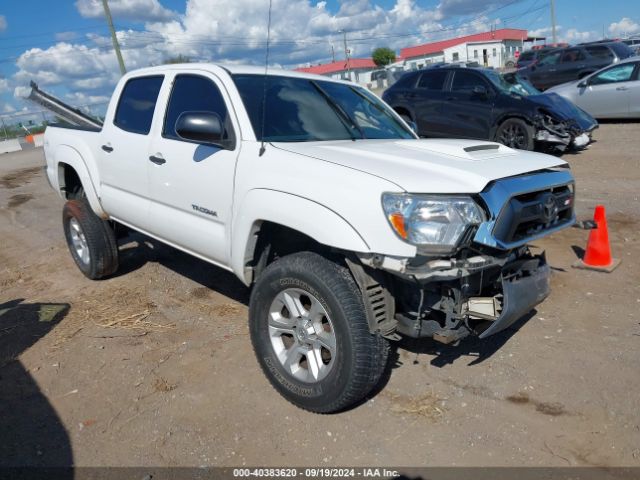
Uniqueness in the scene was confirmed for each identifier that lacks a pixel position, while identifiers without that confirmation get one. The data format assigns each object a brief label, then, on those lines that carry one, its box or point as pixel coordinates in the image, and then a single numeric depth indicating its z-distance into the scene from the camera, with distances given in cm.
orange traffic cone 485
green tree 8531
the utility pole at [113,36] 2673
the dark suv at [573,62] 1659
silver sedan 1232
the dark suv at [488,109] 962
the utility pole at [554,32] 5731
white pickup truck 262
